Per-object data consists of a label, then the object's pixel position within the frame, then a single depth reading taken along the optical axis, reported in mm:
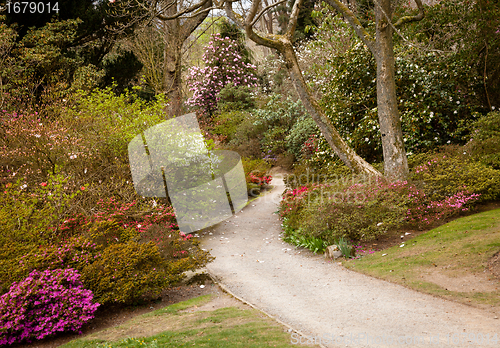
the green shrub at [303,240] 7657
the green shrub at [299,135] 14891
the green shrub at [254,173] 13133
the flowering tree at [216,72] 20219
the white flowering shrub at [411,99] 9984
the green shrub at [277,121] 16484
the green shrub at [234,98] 19547
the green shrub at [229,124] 18141
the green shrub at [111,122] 8445
